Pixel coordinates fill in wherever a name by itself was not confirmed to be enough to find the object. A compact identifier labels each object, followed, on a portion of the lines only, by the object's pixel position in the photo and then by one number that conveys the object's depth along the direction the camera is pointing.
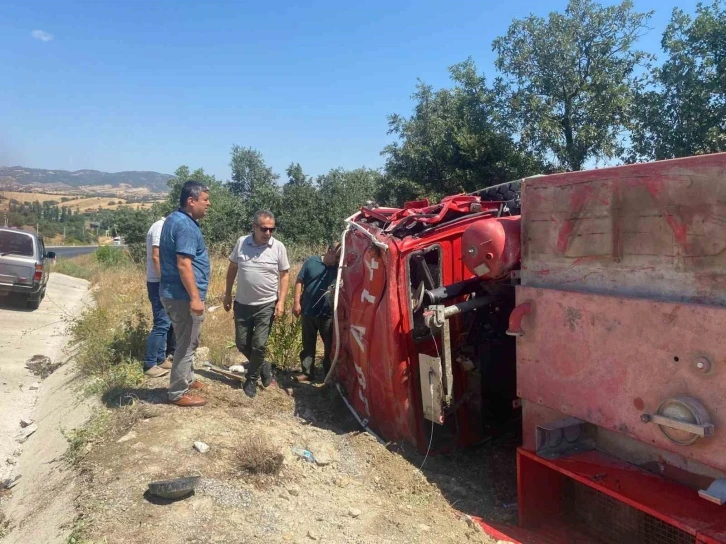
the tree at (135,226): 26.88
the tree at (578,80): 15.89
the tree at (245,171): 37.38
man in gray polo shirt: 5.37
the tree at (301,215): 21.70
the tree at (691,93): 12.97
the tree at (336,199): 22.58
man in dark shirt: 6.09
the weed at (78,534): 3.10
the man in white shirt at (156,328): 5.73
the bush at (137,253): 20.84
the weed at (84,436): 4.35
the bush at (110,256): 23.12
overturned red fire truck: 2.59
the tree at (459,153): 16.83
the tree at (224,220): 20.28
